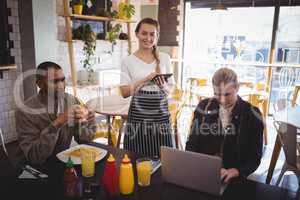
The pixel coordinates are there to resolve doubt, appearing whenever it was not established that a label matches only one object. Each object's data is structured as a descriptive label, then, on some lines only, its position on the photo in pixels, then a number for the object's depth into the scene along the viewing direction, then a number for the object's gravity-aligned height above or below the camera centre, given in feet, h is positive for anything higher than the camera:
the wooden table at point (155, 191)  3.94 -1.91
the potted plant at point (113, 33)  15.31 +1.10
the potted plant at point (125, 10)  15.80 +2.40
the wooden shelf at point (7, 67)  10.56 -0.55
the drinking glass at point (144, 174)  4.30 -1.75
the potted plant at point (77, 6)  13.19 +2.12
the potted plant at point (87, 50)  13.62 +0.17
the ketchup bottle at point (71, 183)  3.92 -1.75
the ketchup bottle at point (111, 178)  4.02 -1.71
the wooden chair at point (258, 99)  12.34 -1.81
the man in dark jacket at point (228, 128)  5.54 -1.43
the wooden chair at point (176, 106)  10.77 -1.89
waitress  6.69 -0.93
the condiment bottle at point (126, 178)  4.04 -1.71
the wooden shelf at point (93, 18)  13.24 +1.74
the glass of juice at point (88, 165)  4.53 -1.73
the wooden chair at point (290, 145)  7.25 -2.21
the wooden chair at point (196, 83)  15.48 -1.48
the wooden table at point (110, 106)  9.01 -1.71
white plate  4.96 -1.79
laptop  3.88 -1.59
